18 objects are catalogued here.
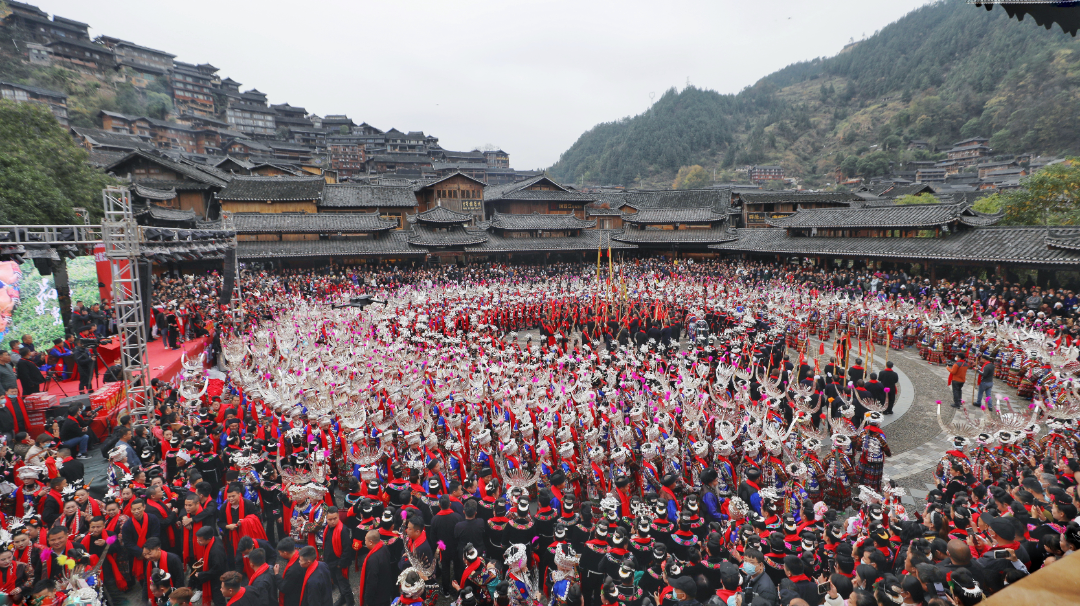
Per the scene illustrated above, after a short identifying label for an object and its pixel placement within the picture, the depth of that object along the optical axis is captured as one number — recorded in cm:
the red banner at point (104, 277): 1737
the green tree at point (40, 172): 1783
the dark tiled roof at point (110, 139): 3816
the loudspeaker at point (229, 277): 1880
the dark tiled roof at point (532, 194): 4125
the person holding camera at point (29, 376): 1008
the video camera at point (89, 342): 1252
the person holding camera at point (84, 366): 1084
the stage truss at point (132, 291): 966
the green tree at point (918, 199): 4138
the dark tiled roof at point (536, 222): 3744
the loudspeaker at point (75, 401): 1019
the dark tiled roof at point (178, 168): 3109
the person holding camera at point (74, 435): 823
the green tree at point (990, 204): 3493
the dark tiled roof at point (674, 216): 3812
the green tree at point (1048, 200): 2456
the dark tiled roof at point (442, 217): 3509
